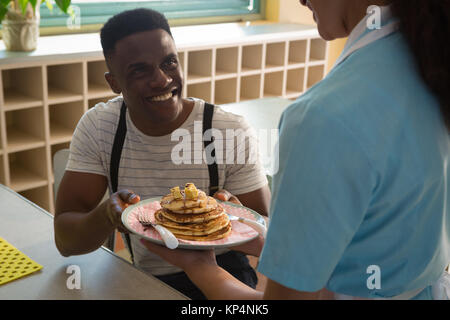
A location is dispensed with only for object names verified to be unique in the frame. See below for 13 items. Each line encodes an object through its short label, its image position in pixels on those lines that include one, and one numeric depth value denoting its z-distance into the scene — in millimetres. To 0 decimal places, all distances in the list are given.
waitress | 601
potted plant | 2453
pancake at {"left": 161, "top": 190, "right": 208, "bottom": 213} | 1162
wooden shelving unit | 2480
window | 3043
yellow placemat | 1104
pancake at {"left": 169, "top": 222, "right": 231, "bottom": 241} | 1102
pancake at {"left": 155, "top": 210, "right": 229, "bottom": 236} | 1117
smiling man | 1397
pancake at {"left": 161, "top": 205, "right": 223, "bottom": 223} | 1138
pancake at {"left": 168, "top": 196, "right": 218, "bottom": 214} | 1160
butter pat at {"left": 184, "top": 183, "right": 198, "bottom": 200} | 1181
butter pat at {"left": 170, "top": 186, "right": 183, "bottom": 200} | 1179
